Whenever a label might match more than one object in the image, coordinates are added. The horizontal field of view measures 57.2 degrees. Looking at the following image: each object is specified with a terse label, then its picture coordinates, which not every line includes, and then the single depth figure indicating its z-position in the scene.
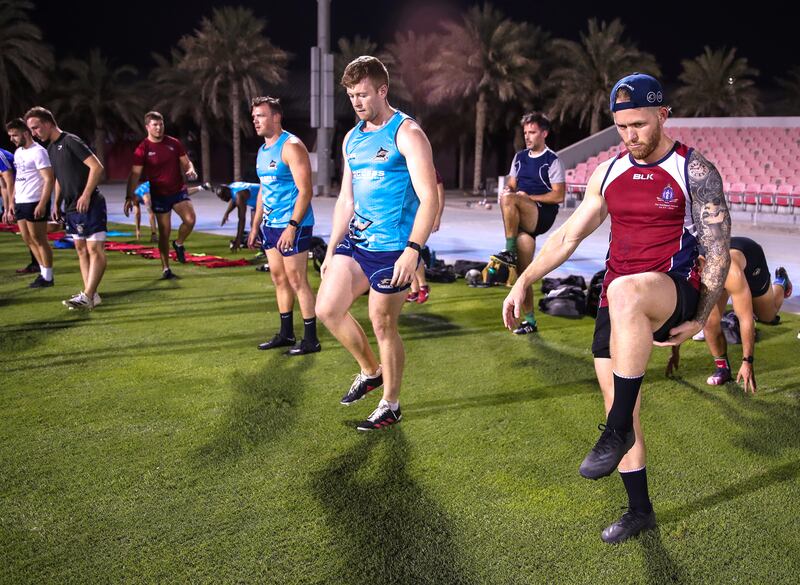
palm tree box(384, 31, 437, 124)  39.88
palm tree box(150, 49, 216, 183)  41.97
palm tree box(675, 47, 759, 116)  37.19
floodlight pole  25.38
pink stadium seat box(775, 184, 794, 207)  20.11
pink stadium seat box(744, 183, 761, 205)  20.86
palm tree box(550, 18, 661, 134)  35.59
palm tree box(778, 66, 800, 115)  38.61
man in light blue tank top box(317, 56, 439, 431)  4.02
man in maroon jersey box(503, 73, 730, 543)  2.85
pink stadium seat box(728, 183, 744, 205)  21.42
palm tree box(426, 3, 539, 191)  35.69
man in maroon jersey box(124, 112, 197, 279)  9.26
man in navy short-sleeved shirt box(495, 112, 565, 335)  7.21
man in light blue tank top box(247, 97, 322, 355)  5.94
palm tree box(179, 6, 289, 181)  39.12
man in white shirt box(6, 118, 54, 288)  8.55
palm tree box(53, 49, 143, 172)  41.59
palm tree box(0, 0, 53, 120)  35.34
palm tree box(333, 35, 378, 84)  39.09
